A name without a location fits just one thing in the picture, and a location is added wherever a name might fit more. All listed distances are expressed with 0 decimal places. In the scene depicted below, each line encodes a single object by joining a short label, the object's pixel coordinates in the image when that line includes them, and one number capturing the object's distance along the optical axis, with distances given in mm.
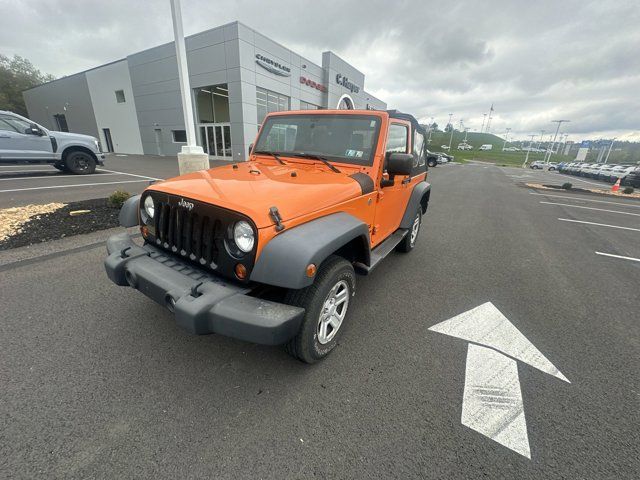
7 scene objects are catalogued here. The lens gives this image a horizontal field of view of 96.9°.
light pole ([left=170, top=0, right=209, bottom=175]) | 6934
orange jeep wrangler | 1696
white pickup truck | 8828
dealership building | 18188
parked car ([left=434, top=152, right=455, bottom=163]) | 40875
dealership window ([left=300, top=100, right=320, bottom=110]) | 23577
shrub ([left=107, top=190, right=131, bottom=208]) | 5629
